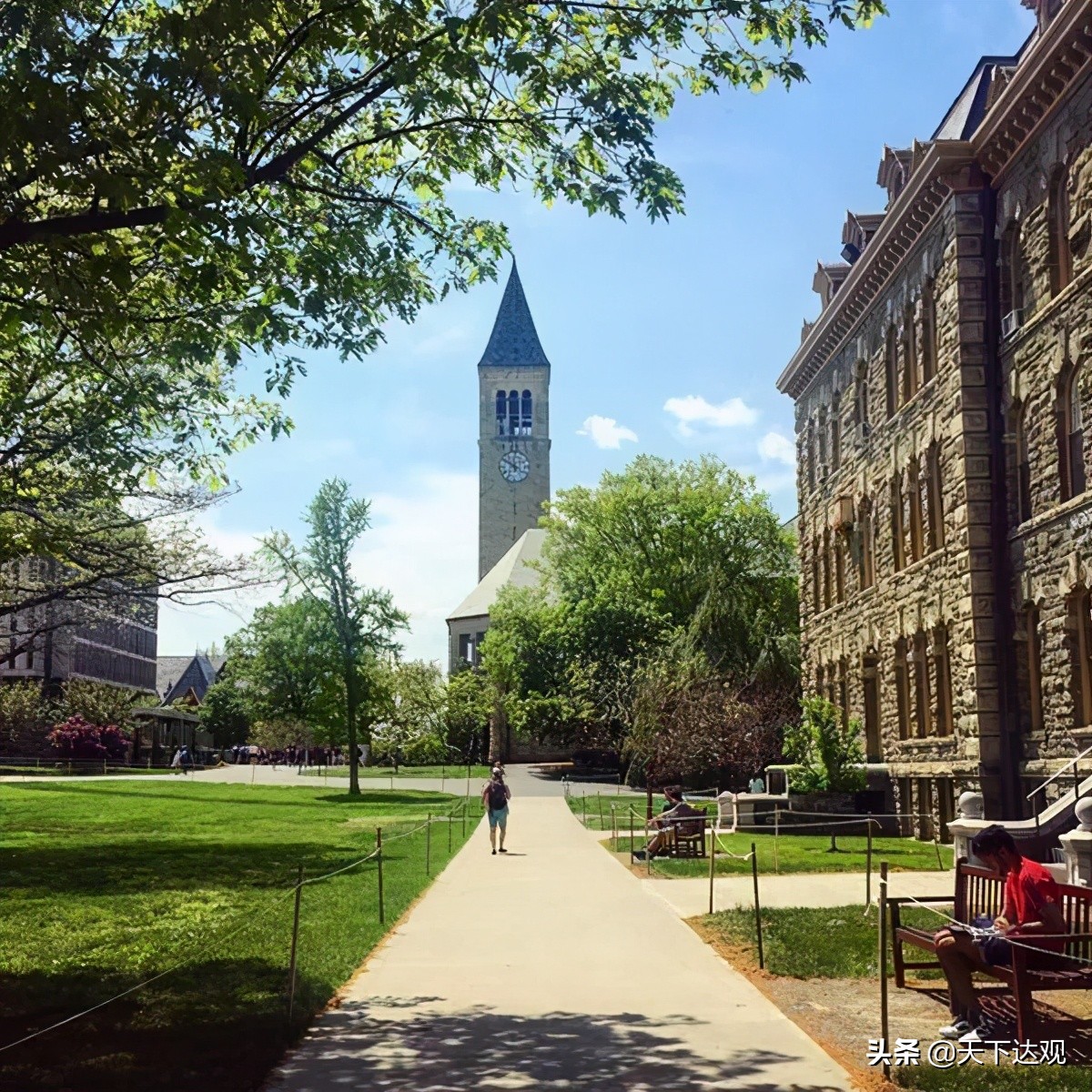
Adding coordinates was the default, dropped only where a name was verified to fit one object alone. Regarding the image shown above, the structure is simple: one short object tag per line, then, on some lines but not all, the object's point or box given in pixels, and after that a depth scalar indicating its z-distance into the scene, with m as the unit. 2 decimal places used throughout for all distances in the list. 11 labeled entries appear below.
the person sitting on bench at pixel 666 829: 23.14
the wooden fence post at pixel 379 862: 14.73
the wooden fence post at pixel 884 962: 8.12
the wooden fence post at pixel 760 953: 11.62
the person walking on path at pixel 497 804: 25.88
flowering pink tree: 68.44
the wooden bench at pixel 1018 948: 7.93
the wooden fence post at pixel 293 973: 9.54
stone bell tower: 109.88
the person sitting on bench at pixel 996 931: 8.38
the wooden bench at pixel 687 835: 23.34
